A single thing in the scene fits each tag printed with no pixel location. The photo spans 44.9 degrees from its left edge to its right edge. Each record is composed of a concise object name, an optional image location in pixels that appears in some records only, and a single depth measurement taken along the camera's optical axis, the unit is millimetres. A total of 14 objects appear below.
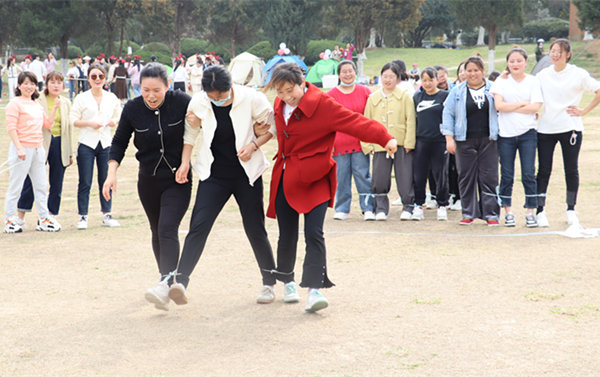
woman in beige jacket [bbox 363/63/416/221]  9172
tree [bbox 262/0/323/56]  60656
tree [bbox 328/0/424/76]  55875
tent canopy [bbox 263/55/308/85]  35938
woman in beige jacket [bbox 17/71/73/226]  8695
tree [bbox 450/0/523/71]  47906
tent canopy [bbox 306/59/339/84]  38781
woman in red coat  5324
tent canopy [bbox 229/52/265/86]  43562
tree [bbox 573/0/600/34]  42969
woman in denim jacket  8461
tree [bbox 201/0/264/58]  67812
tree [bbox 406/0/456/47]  77000
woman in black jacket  5430
